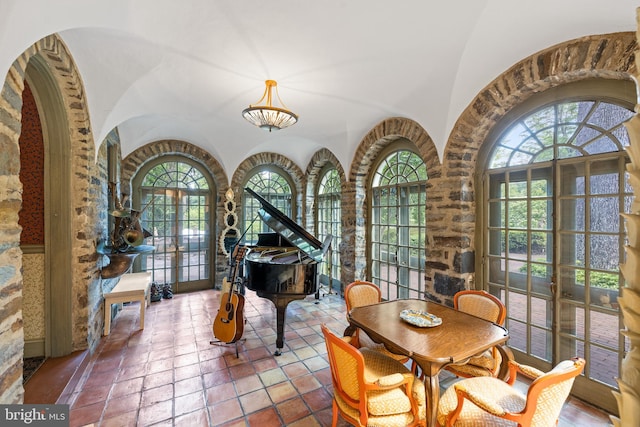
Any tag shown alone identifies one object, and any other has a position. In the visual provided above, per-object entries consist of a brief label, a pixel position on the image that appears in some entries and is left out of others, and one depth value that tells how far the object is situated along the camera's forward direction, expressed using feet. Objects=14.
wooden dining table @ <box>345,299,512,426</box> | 5.71
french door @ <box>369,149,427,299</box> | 12.62
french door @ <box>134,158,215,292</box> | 17.10
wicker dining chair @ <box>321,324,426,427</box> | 5.42
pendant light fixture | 8.82
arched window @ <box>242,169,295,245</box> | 20.01
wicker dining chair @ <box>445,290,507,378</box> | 7.04
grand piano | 10.12
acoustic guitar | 10.11
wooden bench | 11.23
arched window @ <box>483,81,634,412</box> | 7.28
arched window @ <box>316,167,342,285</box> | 18.34
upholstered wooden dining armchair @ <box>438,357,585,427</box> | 4.72
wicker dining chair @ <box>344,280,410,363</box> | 8.80
